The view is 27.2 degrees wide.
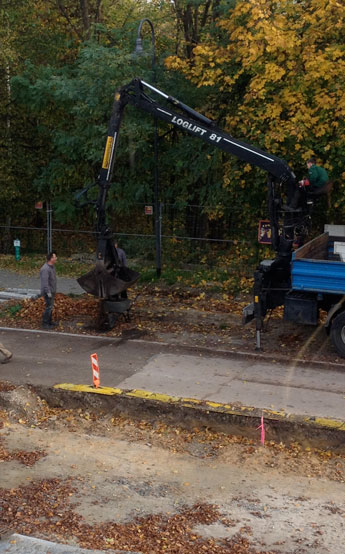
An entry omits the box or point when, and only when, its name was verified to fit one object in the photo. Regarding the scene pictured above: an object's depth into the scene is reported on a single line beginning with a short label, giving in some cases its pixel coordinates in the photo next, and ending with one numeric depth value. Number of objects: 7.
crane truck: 12.70
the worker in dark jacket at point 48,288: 14.70
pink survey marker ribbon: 9.72
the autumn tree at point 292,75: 15.57
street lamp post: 17.53
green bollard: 23.44
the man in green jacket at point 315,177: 13.48
